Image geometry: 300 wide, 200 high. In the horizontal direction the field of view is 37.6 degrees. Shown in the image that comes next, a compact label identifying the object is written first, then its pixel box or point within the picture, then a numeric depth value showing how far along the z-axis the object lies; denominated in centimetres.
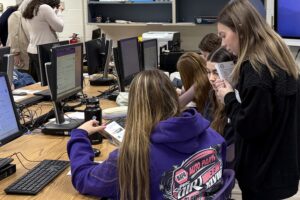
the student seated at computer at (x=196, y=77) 265
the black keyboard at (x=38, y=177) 171
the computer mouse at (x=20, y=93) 362
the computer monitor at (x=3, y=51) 304
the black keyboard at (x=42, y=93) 349
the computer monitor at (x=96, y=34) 543
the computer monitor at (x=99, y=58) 389
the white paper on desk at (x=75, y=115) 280
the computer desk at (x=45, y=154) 168
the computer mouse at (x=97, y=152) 212
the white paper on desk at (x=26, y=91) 376
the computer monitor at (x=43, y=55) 304
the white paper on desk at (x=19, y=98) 339
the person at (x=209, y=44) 297
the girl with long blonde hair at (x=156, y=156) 149
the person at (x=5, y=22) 568
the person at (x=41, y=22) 460
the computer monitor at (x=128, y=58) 330
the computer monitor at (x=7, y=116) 195
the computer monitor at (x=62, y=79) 246
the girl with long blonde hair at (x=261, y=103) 186
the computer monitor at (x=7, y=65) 298
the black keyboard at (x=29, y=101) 323
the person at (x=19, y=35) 529
